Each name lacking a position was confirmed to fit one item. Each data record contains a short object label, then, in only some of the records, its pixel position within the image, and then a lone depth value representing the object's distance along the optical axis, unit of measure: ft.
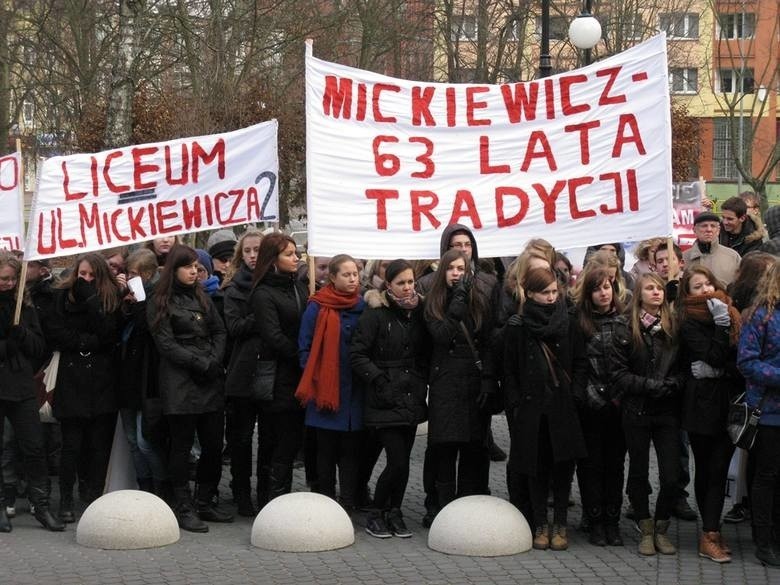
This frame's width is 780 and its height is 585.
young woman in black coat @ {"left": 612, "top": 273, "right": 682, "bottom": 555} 27.14
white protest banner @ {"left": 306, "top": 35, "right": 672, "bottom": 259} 30.09
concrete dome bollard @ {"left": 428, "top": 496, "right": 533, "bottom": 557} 26.84
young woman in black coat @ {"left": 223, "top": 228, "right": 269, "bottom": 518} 30.04
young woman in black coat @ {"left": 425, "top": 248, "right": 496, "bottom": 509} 28.04
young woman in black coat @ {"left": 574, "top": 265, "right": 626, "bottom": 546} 27.63
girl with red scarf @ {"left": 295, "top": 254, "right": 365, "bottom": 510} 29.01
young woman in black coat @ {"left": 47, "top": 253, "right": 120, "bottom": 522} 30.01
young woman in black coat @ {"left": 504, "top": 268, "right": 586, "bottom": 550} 27.20
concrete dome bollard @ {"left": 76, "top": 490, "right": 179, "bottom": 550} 27.53
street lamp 65.82
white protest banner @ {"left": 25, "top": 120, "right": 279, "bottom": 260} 31.55
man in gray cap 34.09
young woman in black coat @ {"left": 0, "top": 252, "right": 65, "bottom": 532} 29.09
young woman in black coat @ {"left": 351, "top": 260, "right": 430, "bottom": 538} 28.40
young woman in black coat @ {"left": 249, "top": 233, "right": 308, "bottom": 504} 29.84
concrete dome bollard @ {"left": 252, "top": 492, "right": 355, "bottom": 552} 27.25
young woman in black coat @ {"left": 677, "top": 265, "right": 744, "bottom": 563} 26.76
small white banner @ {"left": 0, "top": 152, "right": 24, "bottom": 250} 34.63
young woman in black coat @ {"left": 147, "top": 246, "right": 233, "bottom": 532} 29.04
